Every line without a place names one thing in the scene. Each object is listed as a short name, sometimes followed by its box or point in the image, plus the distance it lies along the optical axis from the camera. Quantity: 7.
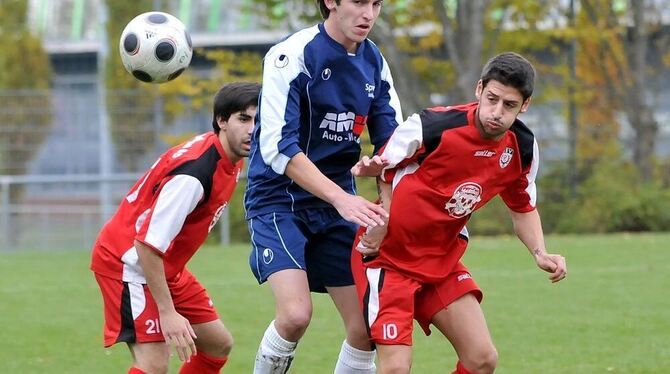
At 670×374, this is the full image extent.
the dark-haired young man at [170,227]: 10.09
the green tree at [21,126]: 39.53
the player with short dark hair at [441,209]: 9.83
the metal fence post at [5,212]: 33.99
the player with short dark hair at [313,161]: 9.98
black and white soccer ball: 12.21
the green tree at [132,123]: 40.28
